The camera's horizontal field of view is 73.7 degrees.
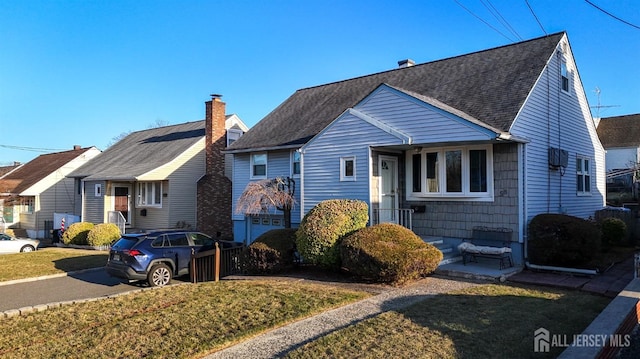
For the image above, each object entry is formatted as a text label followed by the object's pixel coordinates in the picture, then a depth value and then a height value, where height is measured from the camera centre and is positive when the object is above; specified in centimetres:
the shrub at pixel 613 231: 1506 -143
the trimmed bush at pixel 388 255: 931 -142
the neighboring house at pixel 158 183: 2314 +51
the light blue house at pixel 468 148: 1166 +130
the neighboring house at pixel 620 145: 3360 +386
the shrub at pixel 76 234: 2252 -224
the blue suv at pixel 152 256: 1131 -177
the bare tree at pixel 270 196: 1581 -18
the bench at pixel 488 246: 1102 -149
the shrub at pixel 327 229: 1077 -97
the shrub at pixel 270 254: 1170 -174
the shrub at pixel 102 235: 2112 -217
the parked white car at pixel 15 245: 2067 -263
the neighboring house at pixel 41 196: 3038 -32
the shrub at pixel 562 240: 1056 -125
